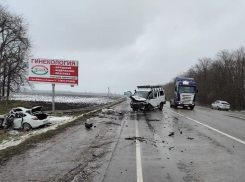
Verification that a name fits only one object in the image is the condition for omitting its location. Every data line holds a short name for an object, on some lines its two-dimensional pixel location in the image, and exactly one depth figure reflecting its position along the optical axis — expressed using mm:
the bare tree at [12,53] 31324
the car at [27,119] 11757
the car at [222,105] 31151
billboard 16985
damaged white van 20293
